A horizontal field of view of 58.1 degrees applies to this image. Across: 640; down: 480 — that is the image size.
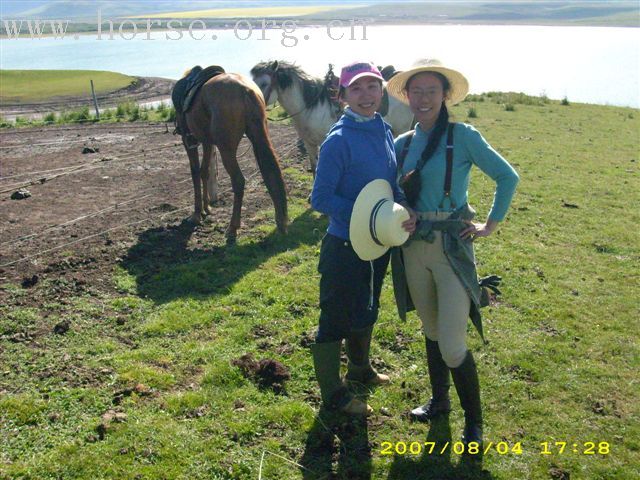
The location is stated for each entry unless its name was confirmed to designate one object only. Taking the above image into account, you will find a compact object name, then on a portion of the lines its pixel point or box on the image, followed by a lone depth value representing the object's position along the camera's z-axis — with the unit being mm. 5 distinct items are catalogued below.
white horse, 8453
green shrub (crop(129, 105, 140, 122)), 18678
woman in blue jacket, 3414
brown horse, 7320
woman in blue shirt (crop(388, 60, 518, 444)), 3275
